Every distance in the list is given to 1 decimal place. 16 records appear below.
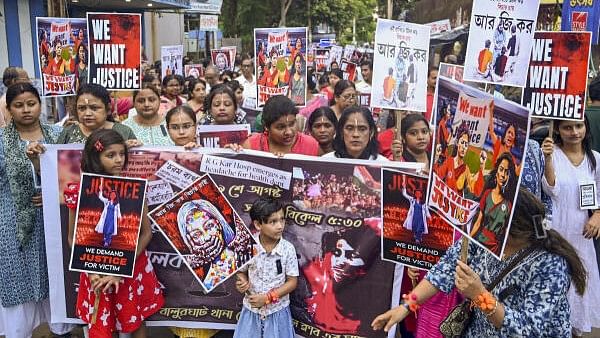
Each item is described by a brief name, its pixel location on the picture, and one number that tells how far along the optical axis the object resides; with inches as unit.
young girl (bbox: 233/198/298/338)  137.3
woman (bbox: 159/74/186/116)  323.0
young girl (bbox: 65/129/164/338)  137.2
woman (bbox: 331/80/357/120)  268.2
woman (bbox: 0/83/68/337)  153.2
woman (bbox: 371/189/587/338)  90.6
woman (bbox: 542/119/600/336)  159.6
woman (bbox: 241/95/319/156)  166.7
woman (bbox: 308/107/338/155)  200.5
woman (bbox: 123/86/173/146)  209.8
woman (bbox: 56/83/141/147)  160.9
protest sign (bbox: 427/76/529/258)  84.0
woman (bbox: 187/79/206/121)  298.7
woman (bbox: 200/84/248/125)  219.8
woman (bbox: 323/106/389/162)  158.9
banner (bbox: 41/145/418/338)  142.9
